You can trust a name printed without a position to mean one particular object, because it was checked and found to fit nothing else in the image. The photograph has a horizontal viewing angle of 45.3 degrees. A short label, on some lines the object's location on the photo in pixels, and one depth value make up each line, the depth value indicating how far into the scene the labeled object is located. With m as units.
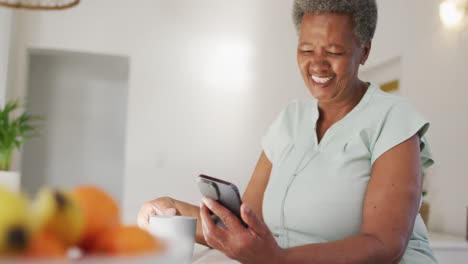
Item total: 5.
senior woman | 1.00
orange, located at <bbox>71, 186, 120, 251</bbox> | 0.41
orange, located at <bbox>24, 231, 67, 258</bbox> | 0.33
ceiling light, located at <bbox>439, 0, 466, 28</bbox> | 3.27
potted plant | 4.13
